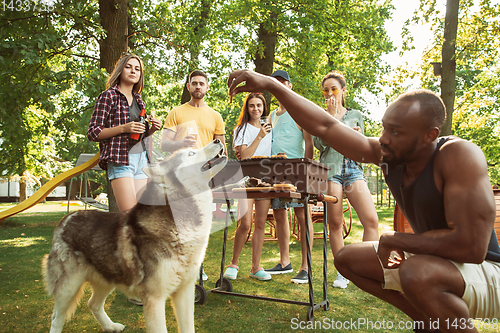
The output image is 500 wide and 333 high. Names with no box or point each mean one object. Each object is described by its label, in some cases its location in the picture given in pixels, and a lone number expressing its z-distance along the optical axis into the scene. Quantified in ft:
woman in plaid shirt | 11.16
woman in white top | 15.47
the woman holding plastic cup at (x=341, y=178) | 13.23
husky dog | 8.25
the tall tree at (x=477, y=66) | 39.00
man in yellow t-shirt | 14.90
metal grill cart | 10.91
